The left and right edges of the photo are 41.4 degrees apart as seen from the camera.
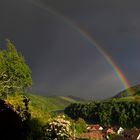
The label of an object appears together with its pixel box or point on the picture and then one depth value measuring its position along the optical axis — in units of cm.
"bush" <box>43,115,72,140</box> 1348
